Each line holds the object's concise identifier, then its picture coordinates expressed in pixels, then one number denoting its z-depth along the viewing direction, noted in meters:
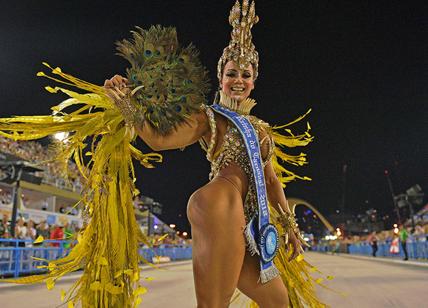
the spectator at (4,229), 10.06
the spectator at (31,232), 11.43
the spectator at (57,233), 10.23
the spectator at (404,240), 15.32
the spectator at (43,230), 12.05
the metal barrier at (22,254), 8.89
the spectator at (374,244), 22.54
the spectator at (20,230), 10.91
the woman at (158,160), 1.86
